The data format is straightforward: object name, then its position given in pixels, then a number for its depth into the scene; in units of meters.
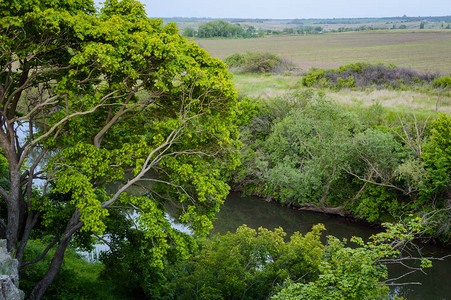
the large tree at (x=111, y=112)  12.11
